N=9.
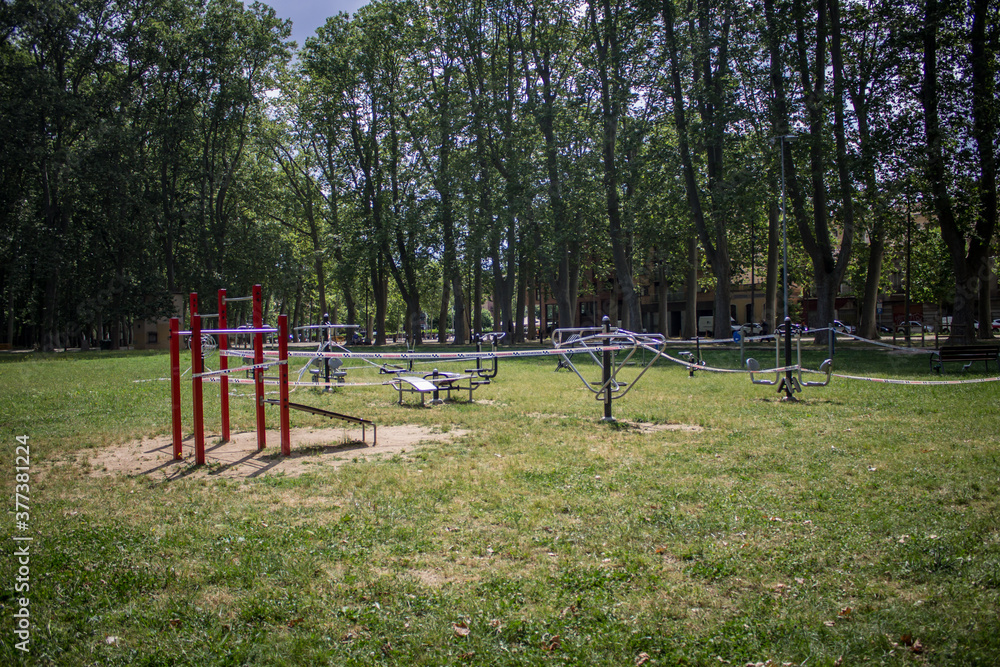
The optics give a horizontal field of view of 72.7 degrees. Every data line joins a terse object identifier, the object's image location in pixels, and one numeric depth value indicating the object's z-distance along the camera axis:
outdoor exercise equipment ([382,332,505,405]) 12.44
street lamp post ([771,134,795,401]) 12.67
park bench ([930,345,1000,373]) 15.50
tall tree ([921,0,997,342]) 23.97
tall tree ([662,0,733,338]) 28.50
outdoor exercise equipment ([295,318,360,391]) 15.70
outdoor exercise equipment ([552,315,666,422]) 10.09
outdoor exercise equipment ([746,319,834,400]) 12.52
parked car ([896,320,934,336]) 52.00
